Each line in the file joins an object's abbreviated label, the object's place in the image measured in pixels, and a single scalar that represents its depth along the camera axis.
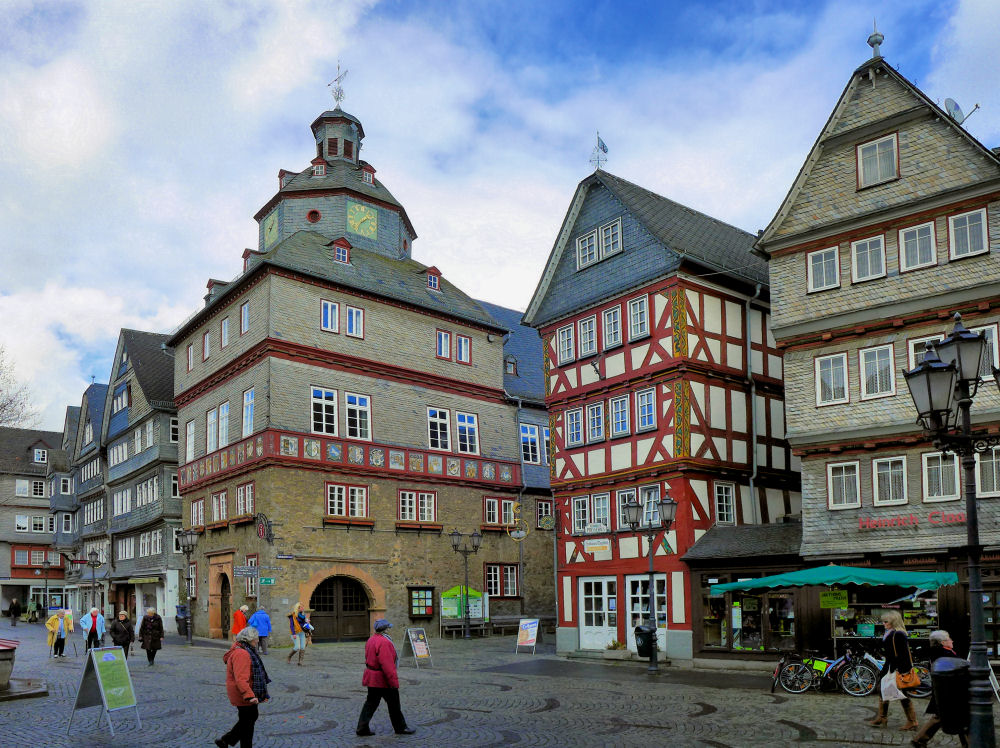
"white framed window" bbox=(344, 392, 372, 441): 37.78
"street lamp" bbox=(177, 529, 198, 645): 35.75
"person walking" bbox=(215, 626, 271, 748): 11.55
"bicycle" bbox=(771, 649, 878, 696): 18.62
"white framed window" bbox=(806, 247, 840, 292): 24.34
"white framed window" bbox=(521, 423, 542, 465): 44.66
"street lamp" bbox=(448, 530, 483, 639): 37.06
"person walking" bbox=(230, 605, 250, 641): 26.45
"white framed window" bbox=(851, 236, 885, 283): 23.52
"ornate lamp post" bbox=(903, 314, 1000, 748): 9.59
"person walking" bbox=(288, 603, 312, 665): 26.75
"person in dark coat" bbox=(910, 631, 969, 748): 12.20
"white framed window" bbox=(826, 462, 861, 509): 23.31
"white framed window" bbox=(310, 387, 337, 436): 36.69
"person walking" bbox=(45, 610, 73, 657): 30.11
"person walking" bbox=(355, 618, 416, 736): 13.88
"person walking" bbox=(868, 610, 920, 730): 14.44
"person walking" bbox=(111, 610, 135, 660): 25.28
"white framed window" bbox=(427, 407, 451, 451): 40.75
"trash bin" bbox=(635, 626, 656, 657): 25.94
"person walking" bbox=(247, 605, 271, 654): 27.36
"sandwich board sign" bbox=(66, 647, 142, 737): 13.99
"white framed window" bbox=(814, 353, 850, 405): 23.72
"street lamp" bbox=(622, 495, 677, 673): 24.06
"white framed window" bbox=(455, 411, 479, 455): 41.94
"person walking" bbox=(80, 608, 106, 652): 28.14
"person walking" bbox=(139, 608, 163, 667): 26.22
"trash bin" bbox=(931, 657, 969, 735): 10.39
